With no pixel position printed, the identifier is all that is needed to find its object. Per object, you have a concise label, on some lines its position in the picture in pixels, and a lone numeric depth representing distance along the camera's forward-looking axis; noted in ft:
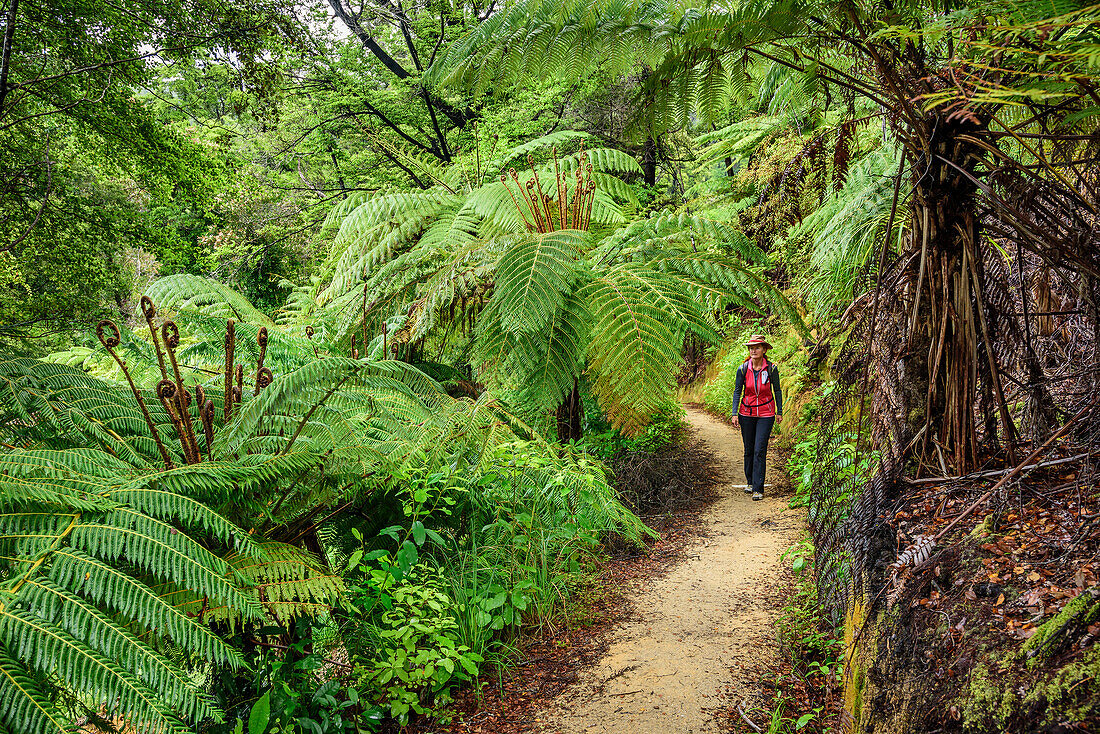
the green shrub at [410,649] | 8.16
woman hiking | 17.03
